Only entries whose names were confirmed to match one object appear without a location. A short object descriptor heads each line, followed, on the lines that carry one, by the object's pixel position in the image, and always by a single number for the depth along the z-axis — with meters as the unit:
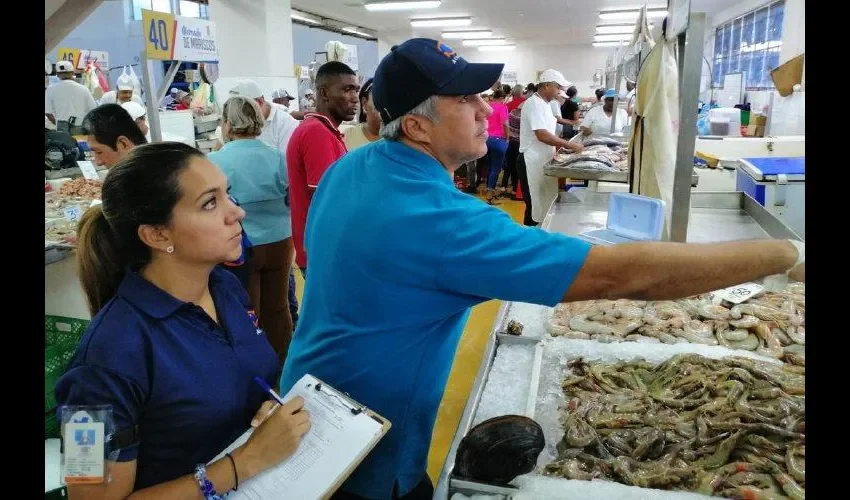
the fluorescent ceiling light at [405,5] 14.34
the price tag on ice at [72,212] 4.16
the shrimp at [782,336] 2.43
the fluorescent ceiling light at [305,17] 17.25
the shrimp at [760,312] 2.59
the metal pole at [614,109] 9.22
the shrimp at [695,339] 2.46
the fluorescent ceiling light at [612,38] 22.63
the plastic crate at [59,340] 2.35
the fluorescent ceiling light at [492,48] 29.05
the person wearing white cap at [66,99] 8.00
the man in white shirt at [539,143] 7.20
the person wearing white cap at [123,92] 8.31
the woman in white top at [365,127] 4.39
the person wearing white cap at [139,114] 6.25
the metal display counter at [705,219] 3.40
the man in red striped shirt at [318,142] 3.65
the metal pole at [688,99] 2.73
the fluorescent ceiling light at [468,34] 22.25
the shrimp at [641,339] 2.48
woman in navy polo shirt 1.19
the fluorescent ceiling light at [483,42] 25.94
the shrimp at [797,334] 2.41
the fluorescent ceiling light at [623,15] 16.64
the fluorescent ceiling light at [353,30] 21.41
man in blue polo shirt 1.26
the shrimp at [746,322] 2.52
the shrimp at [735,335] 2.46
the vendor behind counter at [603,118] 9.84
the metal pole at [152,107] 3.56
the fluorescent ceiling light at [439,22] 18.27
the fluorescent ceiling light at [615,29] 19.89
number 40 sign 3.72
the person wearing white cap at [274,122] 5.54
